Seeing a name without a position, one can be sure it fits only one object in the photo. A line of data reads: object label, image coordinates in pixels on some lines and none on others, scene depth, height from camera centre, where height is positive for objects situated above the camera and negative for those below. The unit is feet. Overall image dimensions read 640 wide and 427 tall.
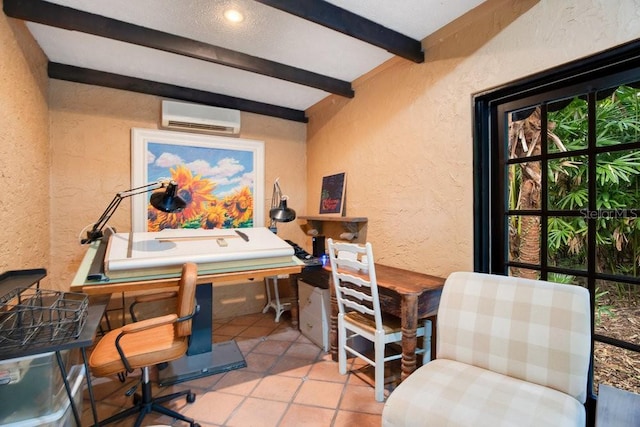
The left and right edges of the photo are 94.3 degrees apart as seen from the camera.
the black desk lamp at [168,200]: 6.78 +0.36
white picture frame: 9.80 +1.40
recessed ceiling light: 6.27 +4.32
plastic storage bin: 3.98 -2.78
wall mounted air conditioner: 9.80 +3.36
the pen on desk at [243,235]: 7.91 -0.55
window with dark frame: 4.74 +0.48
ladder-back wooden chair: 6.29 -2.34
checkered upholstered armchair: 3.71 -2.18
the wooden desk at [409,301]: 6.05 -1.84
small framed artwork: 10.32 +0.77
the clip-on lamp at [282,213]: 8.97 +0.06
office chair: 4.97 -2.41
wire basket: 3.72 -1.51
